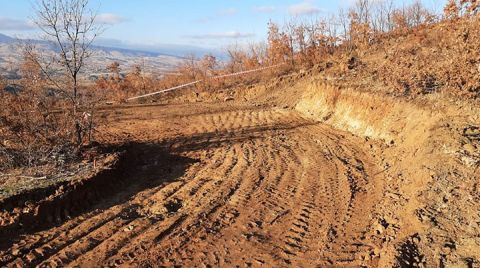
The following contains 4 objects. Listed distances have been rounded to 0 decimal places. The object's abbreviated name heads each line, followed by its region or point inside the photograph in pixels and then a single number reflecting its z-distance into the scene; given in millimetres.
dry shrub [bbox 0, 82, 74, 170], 8016
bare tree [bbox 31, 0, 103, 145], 9055
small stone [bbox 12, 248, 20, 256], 5222
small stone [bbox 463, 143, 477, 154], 7133
